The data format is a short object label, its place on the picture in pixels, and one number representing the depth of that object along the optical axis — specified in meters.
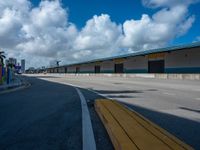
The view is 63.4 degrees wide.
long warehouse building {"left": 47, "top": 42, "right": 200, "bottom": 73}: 27.22
